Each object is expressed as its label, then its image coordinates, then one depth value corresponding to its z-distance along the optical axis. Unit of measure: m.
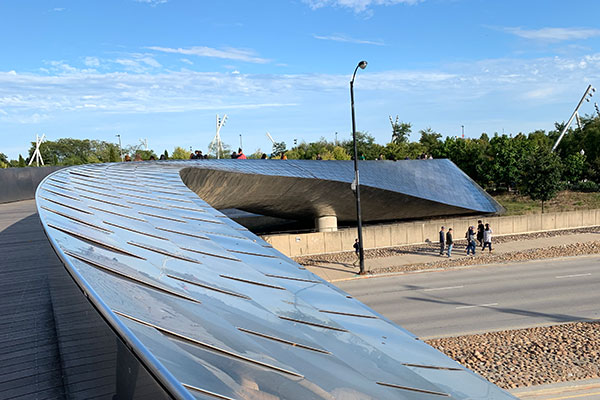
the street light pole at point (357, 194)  16.58
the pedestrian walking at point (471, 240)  18.53
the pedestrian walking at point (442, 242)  19.25
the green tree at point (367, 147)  48.97
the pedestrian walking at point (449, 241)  18.69
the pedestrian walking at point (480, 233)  19.97
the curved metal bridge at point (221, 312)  1.92
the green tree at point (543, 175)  28.28
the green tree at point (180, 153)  55.18
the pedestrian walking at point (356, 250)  18.53
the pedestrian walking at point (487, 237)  19.27
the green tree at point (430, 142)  47.96
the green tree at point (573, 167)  35.59
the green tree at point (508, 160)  35.06
